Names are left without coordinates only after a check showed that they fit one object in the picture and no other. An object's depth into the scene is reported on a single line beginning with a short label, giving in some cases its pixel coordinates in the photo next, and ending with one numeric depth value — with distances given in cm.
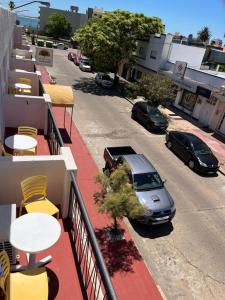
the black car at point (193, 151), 1783
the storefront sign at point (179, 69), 2919
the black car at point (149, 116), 2328
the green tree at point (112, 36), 3114
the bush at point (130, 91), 3321
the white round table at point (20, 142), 903
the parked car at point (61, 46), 6869
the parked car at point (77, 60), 4822
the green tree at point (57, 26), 7769
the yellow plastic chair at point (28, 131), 1073
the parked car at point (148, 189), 1196
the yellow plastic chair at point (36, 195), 674
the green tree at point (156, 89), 2630
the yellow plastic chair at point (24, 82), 1630
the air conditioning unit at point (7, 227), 536
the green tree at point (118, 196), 988
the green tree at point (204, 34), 10075
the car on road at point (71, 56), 5241
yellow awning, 1727
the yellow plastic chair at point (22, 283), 469
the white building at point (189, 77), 2618
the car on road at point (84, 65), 4397
